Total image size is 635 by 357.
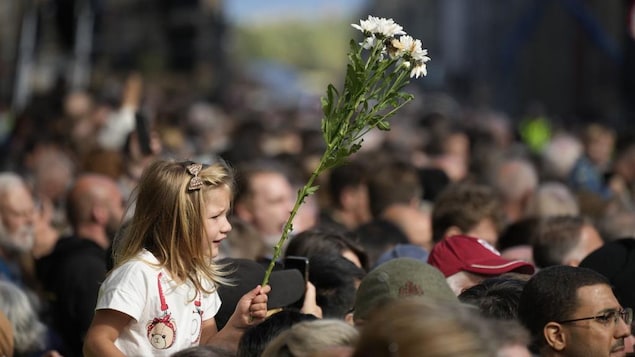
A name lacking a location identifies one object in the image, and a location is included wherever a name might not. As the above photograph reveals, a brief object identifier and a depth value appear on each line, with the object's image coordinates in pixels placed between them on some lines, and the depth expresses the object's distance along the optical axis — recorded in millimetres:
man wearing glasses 10437
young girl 10383
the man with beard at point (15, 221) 17781
